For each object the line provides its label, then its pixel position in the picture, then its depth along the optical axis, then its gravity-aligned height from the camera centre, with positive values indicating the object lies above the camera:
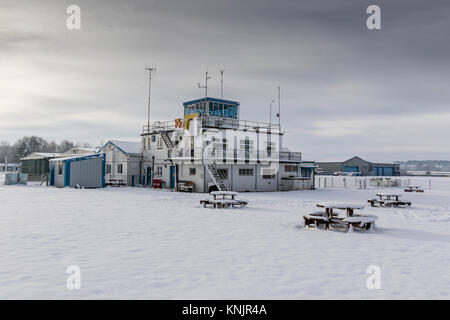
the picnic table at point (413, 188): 35.84 -1.51
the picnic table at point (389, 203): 20.59 -1.70
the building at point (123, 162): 41.62 +1.24
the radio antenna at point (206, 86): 37.34 +9.23
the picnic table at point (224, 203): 19.11 -1.63
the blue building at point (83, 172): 36.97 +0.03
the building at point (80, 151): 58.83 +3.71
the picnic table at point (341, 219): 12.32 -1.63
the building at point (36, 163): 60.03 +1.52
